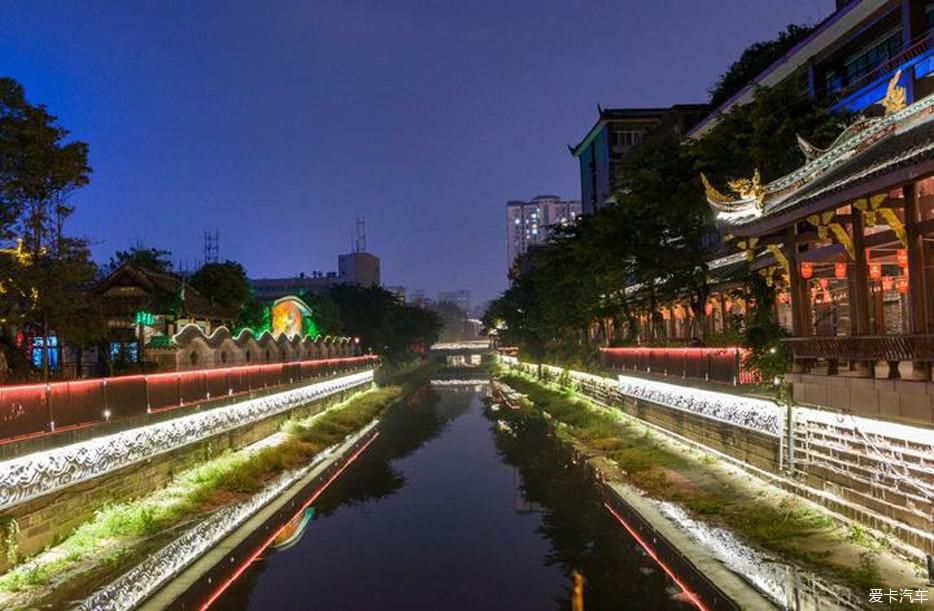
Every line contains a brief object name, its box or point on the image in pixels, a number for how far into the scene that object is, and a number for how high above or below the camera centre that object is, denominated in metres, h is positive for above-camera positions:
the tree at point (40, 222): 23.12 +4.22
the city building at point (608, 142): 73.50 +19.44
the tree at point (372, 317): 80.06 +2.61
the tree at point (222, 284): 52.69 +4.40
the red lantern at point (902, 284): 22.20 +1.12
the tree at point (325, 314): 66.36 +2.58
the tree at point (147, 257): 63.44 +8.21
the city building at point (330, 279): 153.00 +14.16
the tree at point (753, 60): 50.59 +19.30
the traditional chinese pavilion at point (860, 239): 12.22 +1.72
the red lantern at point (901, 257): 16.97 +1.54
